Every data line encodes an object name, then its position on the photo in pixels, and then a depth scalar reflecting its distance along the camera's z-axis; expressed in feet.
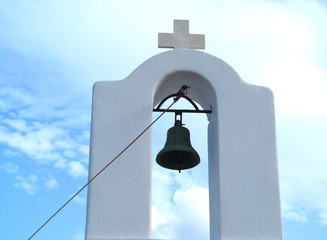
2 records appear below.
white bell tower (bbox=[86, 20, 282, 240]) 17.52
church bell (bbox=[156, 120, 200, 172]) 19.67
